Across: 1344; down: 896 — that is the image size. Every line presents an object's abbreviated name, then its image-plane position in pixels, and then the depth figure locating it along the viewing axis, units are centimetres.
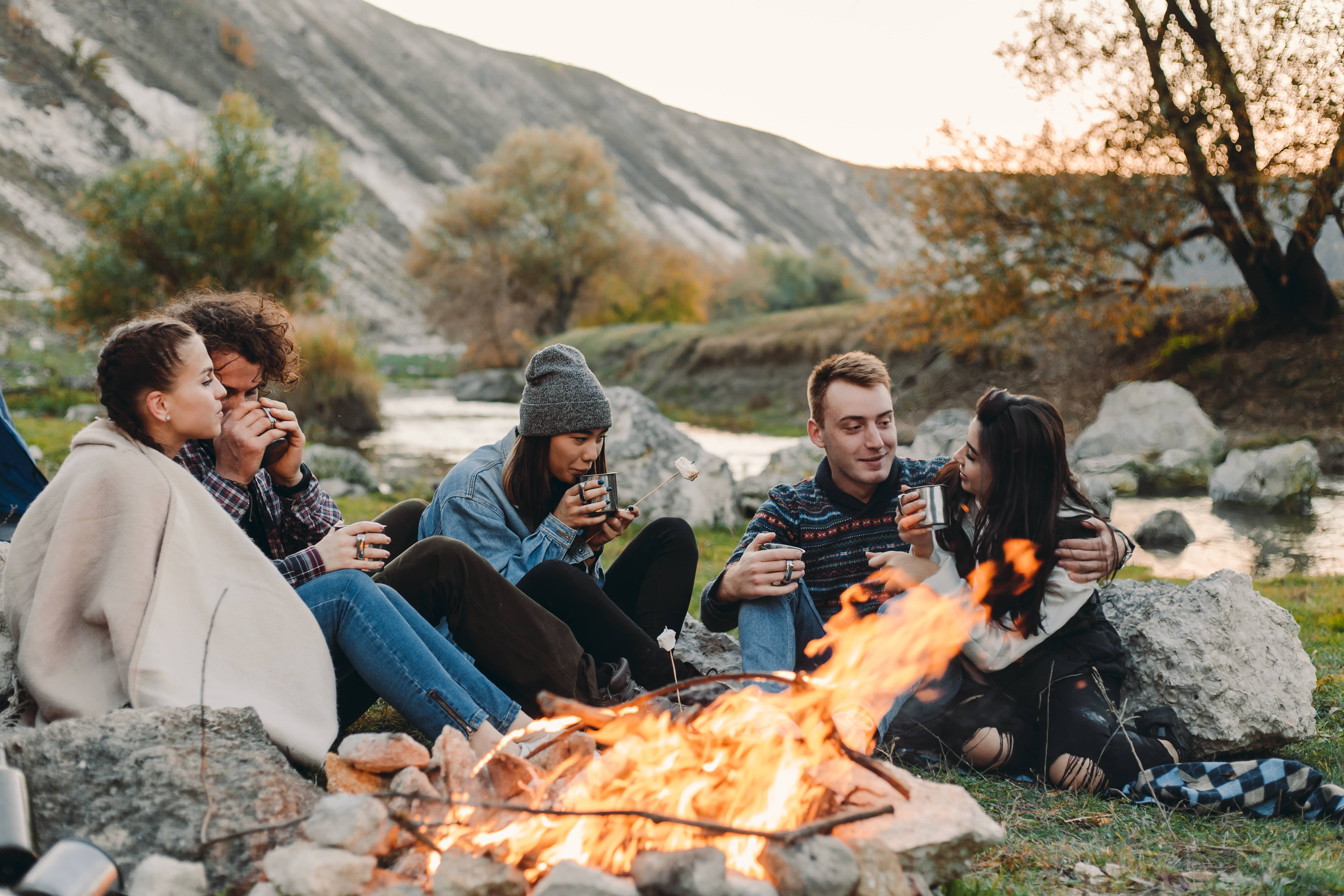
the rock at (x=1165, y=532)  942
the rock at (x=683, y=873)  196
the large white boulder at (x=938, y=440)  1204
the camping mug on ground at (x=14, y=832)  208
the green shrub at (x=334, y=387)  1933
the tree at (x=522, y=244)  4222
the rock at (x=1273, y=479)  1114
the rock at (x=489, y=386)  3130
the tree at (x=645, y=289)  4319
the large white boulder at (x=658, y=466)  1004
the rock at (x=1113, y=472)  1257
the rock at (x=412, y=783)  241
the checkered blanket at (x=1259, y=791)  291
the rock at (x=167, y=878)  203
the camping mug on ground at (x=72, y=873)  195
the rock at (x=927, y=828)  229
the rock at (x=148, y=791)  219
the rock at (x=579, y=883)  192
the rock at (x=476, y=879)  199
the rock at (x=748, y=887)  198
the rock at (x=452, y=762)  253
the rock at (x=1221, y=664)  335
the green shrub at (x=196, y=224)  2033
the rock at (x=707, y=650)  455
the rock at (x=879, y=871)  206
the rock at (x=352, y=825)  212
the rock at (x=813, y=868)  202
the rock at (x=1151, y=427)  1430
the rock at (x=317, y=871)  199
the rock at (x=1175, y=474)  1288
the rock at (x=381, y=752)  253
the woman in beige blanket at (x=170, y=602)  253
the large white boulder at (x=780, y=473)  1045
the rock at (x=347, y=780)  251
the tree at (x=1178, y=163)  1372
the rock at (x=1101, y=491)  1066
